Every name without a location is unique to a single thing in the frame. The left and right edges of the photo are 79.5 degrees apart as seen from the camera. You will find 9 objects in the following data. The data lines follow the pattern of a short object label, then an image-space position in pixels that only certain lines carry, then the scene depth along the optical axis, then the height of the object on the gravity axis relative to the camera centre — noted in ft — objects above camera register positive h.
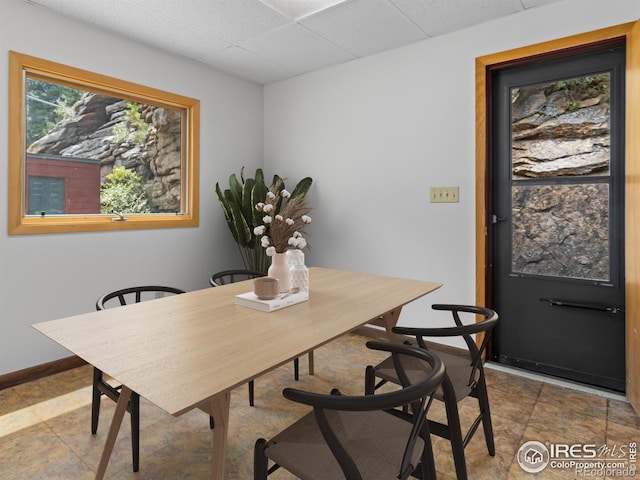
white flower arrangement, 6.24 +0.23
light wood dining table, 3.43 -1.12
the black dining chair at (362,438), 3.27 -2.15
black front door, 8.32 +0.61
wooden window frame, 8.48 +2.45
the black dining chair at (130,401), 5.69 -2.41
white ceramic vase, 6.39 -0.50
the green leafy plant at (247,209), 11.87 +1.00
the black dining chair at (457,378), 4.97 -1.97
